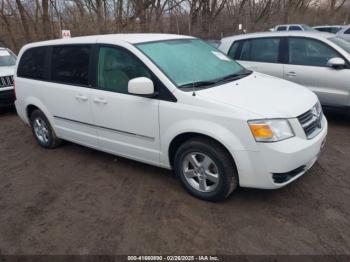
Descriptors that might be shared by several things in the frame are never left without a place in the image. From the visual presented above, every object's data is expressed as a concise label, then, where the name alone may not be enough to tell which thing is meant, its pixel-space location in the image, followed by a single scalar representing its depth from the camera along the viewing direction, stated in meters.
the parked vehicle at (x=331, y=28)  18.24
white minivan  3.17
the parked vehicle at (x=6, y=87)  7.89
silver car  5.57
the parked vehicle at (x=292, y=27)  19.64
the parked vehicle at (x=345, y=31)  12.12
